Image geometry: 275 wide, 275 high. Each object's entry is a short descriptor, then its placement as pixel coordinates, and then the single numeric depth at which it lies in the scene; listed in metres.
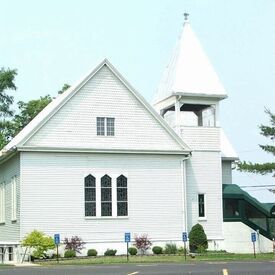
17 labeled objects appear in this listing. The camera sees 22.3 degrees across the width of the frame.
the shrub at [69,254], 36.76
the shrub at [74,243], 37.50
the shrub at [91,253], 37.87
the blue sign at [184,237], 36.43
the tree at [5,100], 58.91
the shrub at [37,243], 35.38
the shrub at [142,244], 39.16
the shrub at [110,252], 38.19
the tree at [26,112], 59.34
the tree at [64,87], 62.13
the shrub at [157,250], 39.19
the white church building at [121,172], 37.97
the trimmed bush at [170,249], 39.47
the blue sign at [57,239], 33.66
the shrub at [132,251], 38.50
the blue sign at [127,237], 34.03
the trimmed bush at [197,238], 40.28
